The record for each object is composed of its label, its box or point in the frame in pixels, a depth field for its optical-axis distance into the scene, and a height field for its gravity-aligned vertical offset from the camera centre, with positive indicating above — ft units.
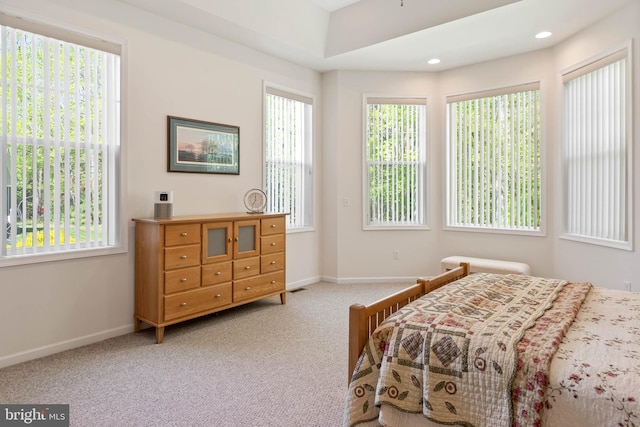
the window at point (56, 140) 8.82 +1.78
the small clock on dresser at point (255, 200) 13.37 +0.40
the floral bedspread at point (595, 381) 3.92 -1.82
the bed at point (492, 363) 4.17 -1.83
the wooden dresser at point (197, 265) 10.12 -1.55
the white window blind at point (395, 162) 17.30 +2.26
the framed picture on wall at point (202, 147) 11.93 +2.16
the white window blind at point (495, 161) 15.05 +2.13
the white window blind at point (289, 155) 15.31 +2.38
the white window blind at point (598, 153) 11.53 +1.94
